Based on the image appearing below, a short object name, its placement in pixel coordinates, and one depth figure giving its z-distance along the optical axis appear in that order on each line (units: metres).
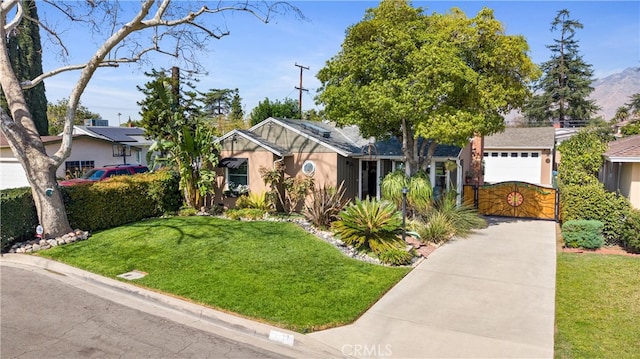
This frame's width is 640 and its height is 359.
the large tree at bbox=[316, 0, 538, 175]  11.87
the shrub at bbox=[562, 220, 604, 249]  10.68
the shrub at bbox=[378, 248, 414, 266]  9.46
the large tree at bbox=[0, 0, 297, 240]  10.88
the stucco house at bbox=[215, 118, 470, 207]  14.97
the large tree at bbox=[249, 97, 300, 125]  25.50
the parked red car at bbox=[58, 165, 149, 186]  18.72
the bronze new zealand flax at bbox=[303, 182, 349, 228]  12.35
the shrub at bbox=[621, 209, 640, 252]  10.20
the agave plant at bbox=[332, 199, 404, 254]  10.21
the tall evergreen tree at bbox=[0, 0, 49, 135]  26.84
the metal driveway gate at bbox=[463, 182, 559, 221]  15.32
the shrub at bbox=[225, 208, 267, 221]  13.74
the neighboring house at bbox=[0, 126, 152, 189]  20.45
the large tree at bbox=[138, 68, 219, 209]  14.37
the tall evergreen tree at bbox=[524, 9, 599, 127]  46.03
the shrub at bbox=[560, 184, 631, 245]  11.11
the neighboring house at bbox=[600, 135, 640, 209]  11.45
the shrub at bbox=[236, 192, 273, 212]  14.40
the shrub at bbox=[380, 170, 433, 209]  13.20
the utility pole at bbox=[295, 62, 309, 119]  31.78
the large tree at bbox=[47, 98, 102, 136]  45.78
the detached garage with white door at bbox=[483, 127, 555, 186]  27.12
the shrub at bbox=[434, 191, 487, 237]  12.72
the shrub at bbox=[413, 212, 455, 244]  11.73
